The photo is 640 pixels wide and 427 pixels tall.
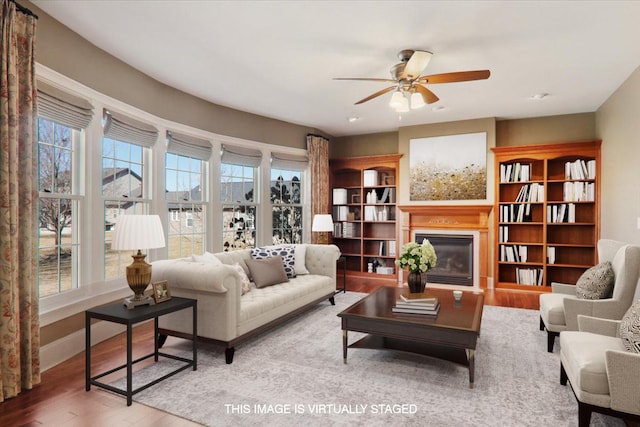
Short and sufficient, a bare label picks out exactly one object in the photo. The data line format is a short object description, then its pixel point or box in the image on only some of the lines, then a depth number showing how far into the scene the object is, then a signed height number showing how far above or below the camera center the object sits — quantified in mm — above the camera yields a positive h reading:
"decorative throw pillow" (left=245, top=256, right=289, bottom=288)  4121 -704
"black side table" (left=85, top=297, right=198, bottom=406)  2457 -767
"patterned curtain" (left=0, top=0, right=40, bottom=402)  2430 +18
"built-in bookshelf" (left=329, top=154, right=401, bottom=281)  6953 -64
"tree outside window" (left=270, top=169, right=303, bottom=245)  6350 +77
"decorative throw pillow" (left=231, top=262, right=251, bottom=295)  3788 -754
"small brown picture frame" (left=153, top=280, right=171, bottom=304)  2912 -664
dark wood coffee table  2713 -907
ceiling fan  3186 +1236
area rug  2287 -1286
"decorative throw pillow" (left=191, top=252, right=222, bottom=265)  3670 -499
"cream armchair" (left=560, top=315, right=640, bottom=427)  1904 -901
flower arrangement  3486 -448
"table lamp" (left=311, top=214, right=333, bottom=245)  5885 -204
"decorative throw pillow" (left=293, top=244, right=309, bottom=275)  4787 -650
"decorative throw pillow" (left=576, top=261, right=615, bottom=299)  3125 -618
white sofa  3092 -874
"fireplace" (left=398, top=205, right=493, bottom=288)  5973 -233
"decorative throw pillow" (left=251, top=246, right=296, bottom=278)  4506 -552
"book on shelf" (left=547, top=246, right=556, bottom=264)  5762 -677
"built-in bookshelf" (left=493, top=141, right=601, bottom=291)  5555 -20
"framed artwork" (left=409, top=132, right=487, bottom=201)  6043 +748
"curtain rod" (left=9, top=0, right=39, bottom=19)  2516 +1391
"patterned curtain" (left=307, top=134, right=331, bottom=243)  6660 +697
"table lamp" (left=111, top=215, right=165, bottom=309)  2680 -239
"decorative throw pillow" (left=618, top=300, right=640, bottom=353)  2037 -682
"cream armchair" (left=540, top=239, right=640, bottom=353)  2895 -744
